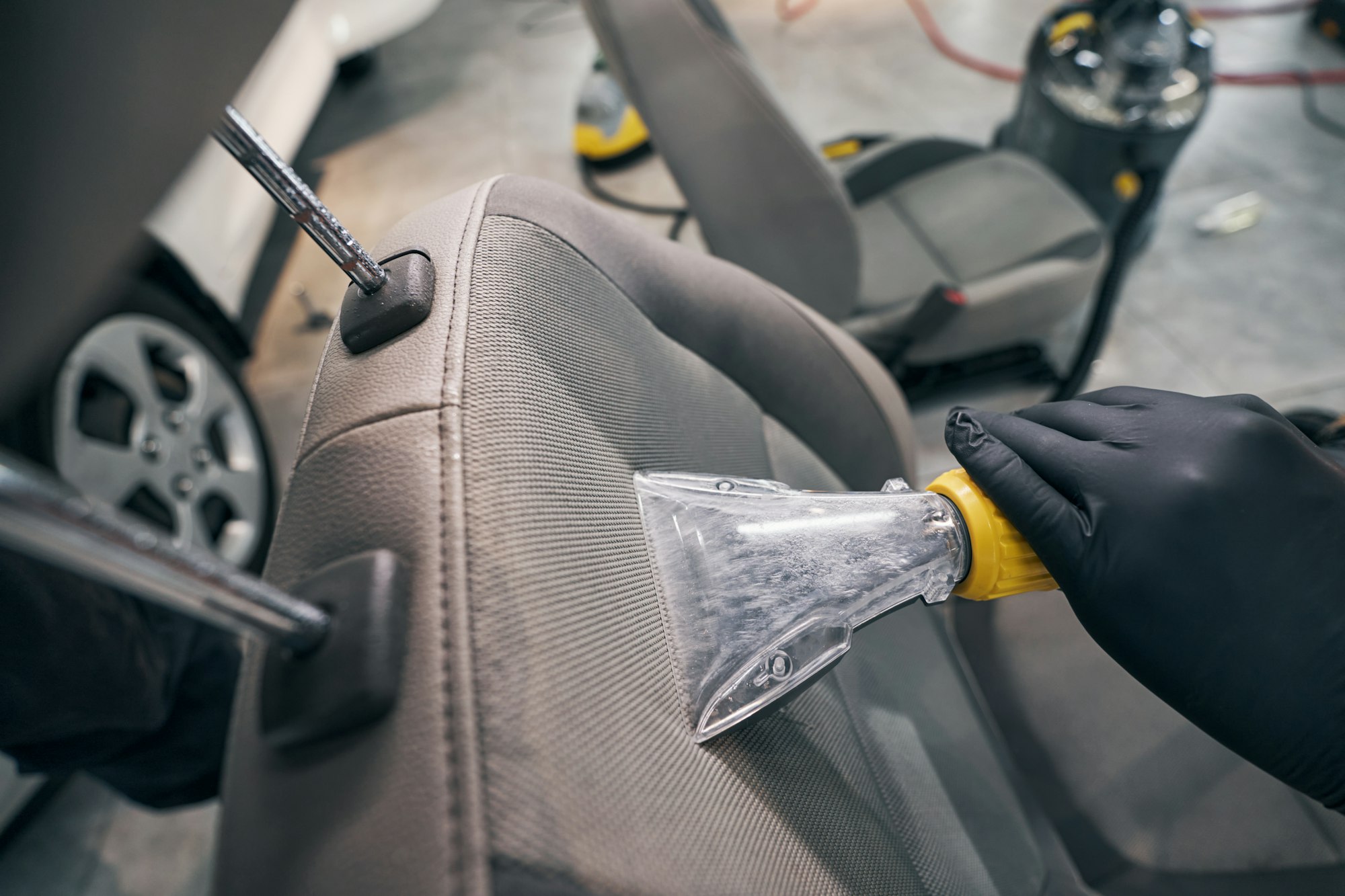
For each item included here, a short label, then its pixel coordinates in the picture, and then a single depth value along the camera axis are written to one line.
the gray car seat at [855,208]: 0.90
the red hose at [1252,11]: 2.70
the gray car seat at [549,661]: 0.26
